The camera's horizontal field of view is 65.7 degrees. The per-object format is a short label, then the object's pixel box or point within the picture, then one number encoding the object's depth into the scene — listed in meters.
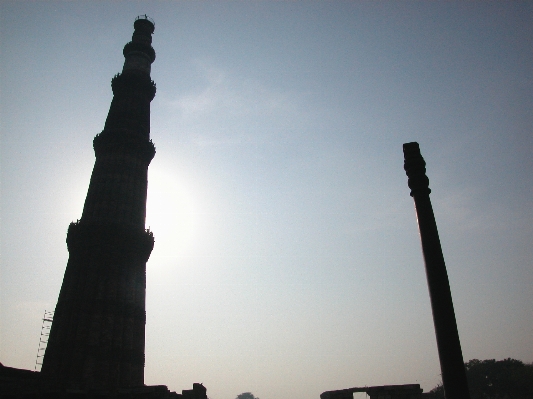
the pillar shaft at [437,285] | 8.84
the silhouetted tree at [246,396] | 148.40
